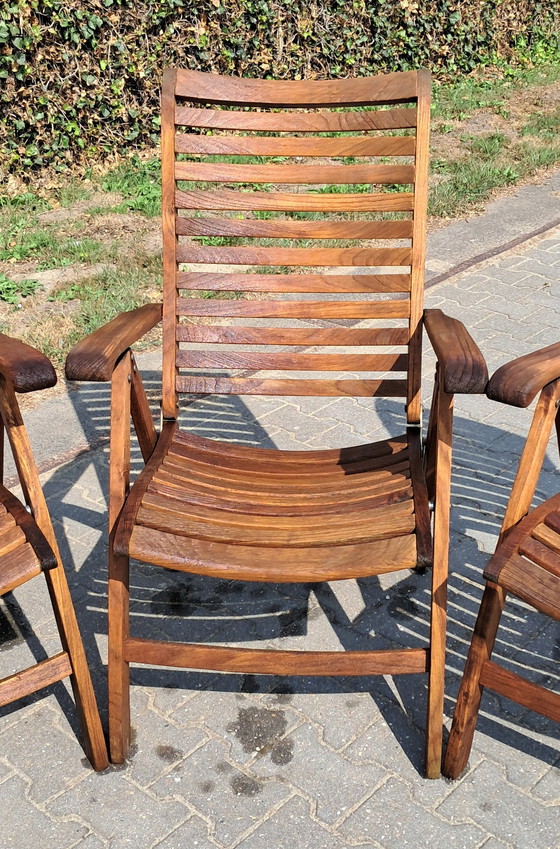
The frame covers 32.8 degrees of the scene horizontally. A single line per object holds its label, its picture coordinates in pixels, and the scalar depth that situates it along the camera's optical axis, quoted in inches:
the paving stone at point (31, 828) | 86.5
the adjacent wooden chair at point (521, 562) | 81.8
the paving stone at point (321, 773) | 90.4
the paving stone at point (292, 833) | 86.3
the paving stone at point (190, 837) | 86.2
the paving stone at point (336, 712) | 98.0
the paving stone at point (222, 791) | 88.7
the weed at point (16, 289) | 195.9
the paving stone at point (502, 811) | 86.5
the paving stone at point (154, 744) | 93.8
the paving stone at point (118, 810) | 87.1
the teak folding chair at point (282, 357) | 89.0
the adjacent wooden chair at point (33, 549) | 84.1
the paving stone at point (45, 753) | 92.7
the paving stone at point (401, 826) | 86.1
